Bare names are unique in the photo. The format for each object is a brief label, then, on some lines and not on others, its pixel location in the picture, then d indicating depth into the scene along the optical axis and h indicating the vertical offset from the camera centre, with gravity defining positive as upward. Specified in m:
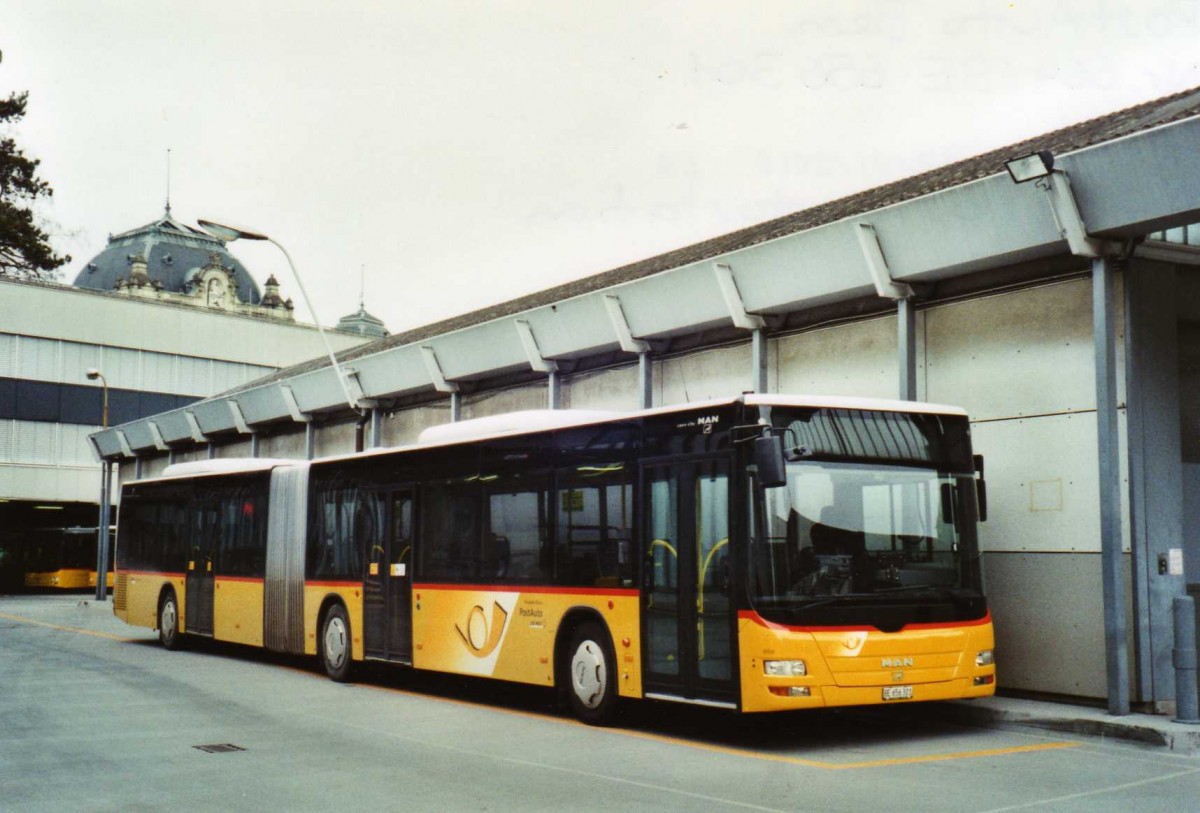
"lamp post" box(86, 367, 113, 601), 44.62 +0.22
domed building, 121.31 +25.29
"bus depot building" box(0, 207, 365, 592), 54.09 +6.93
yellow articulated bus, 10.77 -0.18
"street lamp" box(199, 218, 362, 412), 23.77 +5.52
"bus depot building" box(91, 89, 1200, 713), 12.41 +2.23
